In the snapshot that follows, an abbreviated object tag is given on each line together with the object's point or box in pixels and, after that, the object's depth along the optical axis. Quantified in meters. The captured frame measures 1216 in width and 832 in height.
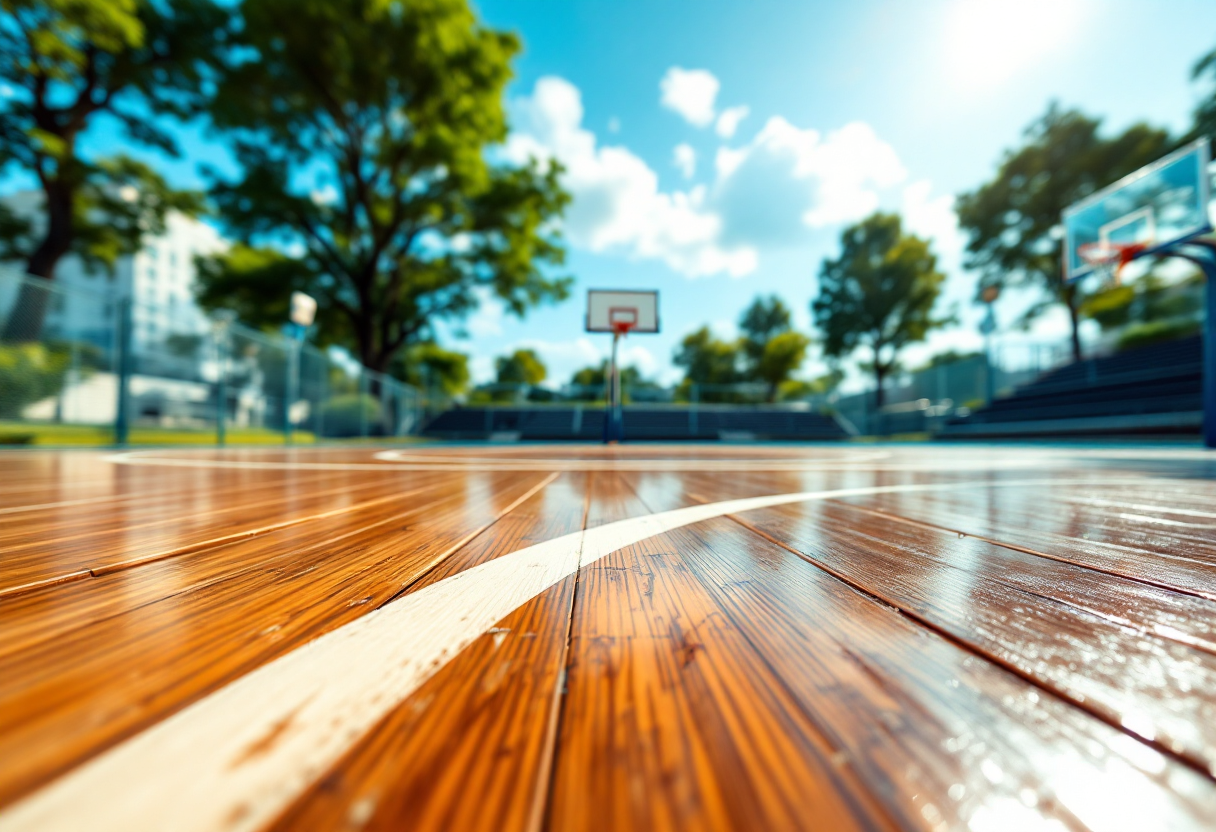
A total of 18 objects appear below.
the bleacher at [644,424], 13.18
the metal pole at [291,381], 7.14
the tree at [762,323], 28.34
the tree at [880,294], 16.78
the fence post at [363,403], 10.09
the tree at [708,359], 28.83
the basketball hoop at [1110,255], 6.71
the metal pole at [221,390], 5.94
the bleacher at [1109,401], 7.56
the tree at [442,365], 17.34
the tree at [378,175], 9.20
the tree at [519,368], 34.81
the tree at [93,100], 7.34
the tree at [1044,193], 12.30
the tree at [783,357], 21.61
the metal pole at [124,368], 5.04
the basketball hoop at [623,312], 8.84
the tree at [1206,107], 9.98
